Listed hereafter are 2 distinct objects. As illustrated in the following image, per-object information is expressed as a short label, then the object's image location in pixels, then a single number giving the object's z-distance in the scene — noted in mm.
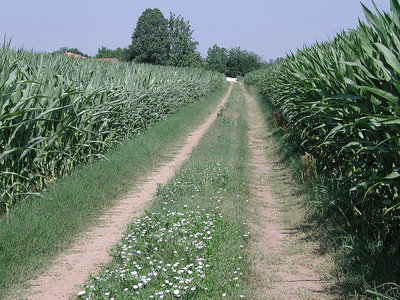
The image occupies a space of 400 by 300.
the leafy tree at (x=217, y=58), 106262
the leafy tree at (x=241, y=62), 105688
